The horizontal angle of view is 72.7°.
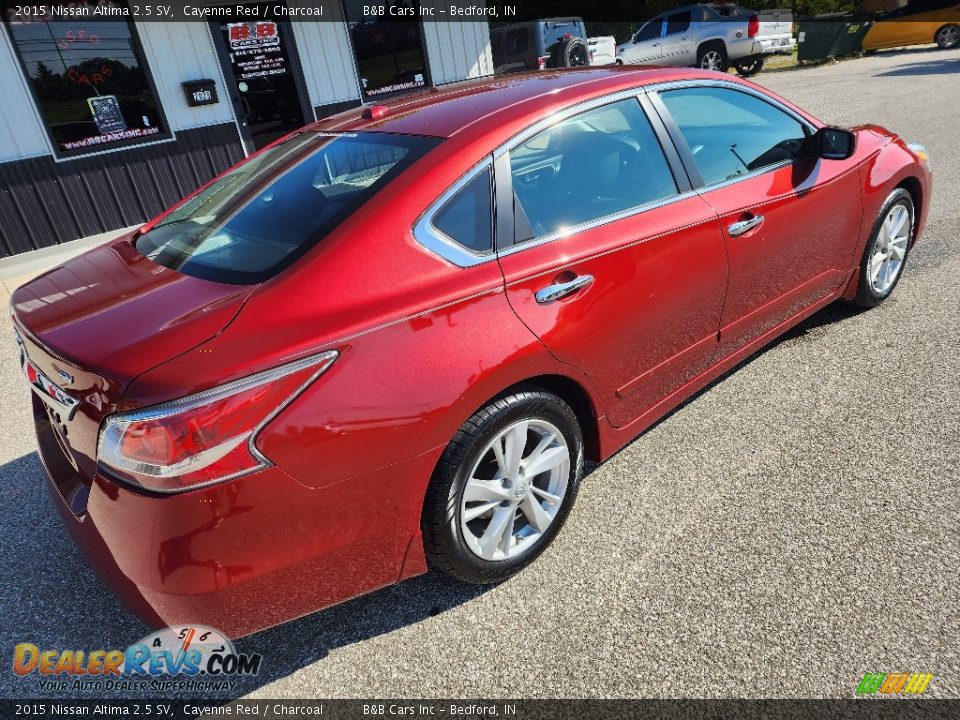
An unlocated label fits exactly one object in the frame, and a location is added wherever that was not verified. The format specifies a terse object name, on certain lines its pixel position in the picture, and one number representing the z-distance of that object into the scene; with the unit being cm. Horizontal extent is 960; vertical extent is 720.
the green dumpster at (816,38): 1878
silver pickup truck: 1688
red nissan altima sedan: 172
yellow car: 1886
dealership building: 712
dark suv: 1464
